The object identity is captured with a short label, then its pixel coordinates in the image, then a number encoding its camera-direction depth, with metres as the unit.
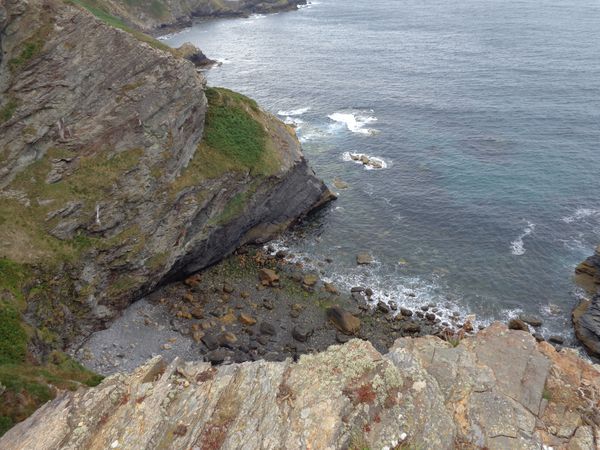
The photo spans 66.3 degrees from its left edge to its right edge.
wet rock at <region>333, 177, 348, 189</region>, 71.36
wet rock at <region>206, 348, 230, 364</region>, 42.75
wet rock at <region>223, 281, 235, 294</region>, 50.59
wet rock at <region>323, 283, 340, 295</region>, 51.88
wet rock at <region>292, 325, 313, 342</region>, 45.81
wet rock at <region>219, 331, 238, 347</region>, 44.62
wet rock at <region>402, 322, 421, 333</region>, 47.62
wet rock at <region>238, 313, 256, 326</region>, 47.00
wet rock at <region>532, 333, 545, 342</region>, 45.72
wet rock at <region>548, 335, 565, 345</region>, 46.00
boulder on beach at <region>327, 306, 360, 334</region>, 47.00
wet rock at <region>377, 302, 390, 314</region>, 49.91
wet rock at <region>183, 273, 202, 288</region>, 51.28
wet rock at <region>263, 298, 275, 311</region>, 49.03
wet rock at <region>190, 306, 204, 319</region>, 46.88
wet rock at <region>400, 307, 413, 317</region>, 49.44
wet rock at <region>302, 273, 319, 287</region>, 52.58
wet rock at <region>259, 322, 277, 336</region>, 46.12
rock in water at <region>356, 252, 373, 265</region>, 56.44
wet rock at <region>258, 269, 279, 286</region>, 52.09
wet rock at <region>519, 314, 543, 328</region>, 47.97
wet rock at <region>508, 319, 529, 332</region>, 46.56
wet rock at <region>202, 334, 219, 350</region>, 44.16
